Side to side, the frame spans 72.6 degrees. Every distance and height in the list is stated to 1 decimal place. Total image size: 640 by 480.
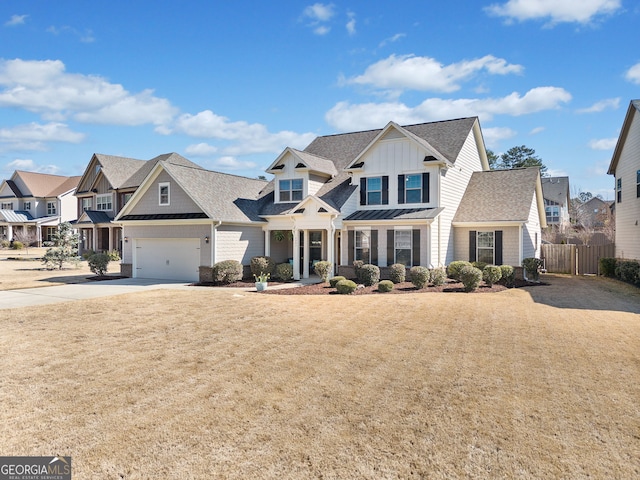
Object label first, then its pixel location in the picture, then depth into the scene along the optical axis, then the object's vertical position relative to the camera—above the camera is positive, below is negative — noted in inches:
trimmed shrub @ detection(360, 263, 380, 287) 782.5 -48.3
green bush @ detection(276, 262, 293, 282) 866.1 -45.9
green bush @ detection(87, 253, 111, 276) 968.9 -27.3
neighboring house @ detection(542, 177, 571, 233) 2460.6 +268.9
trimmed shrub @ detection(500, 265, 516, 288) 772.9 -50.3
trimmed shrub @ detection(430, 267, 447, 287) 751.7 -51.2
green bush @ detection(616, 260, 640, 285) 753.0 -46.1
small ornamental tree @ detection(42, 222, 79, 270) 1167.6 +2.8
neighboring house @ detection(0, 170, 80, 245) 2169.0 +237.5
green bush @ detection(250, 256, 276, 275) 893.2 -34.5
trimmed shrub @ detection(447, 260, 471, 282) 776.3 -37.2
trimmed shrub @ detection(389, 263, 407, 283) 794.2 -46.0
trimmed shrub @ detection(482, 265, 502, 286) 740.6 -46.2
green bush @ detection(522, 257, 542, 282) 813.2 -36.5
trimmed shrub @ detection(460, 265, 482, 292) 686.5 -48.6
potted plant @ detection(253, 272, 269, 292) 737.6 -59.6
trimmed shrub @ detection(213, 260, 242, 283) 824.3 -41.8
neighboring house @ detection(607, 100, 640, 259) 820.6 +126.3
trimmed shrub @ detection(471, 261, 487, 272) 822.5 -34.0
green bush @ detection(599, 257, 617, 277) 918.4 -44.1
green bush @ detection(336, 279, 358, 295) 693.3 -61.6
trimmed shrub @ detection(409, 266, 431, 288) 731.9 -48.2
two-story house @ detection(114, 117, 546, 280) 853.2 +75.5
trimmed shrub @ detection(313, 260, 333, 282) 816.9 -38.5
